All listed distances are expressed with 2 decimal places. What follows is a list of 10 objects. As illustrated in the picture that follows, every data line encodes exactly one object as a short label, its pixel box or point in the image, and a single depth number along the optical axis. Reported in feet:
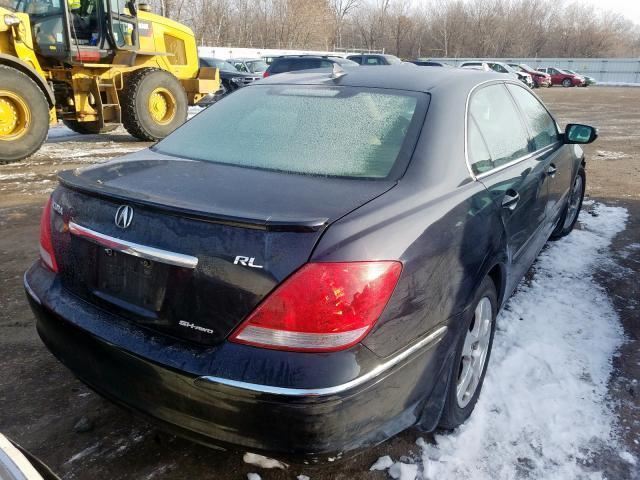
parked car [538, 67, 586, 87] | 121.90
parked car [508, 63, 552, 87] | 112.98
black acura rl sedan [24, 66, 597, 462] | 5.20
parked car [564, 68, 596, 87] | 125.76
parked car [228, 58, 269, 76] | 68.31
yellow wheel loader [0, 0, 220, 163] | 24.73
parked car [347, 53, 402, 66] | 64.08
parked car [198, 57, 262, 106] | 56.85
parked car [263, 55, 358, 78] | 43.78
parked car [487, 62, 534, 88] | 95.35
